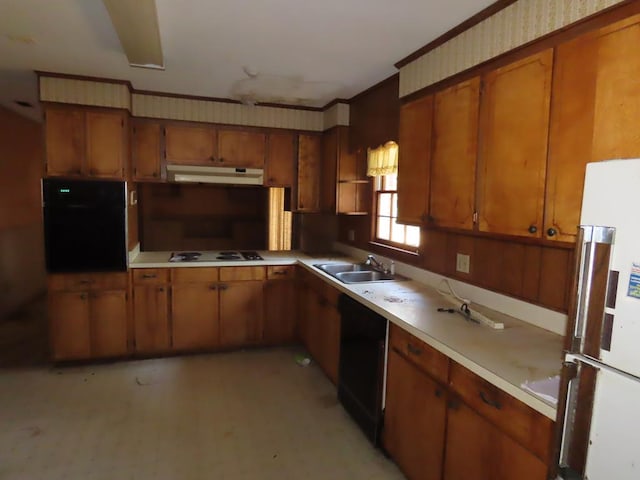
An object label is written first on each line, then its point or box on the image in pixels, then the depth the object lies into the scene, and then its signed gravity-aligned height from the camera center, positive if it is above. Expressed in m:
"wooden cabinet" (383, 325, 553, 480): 1.37 -0.87
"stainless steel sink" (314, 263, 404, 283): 3.22 -0.57
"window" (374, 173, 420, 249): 3.21 -0.13
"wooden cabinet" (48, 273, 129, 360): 3.39 -1.02
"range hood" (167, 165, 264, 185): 3.81 +0.23
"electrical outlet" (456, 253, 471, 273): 2.46 -0.34
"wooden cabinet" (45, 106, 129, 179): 3.29 +0.44
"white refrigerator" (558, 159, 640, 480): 0.93 -0.31
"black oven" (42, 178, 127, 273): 3.26 -0.24
